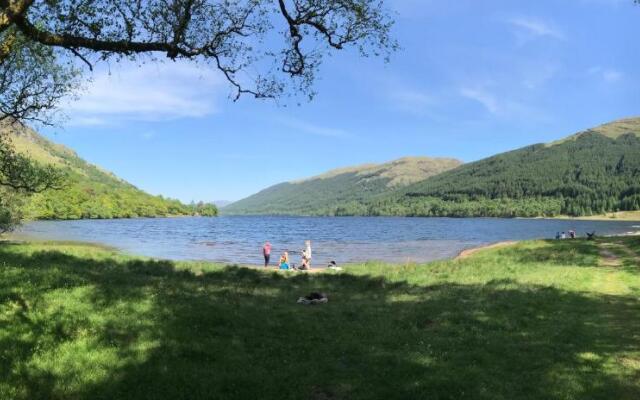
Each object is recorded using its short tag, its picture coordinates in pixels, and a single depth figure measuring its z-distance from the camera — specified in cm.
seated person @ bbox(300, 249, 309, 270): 4538
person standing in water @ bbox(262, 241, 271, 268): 5179
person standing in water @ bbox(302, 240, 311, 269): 4548
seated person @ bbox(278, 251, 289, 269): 4531
